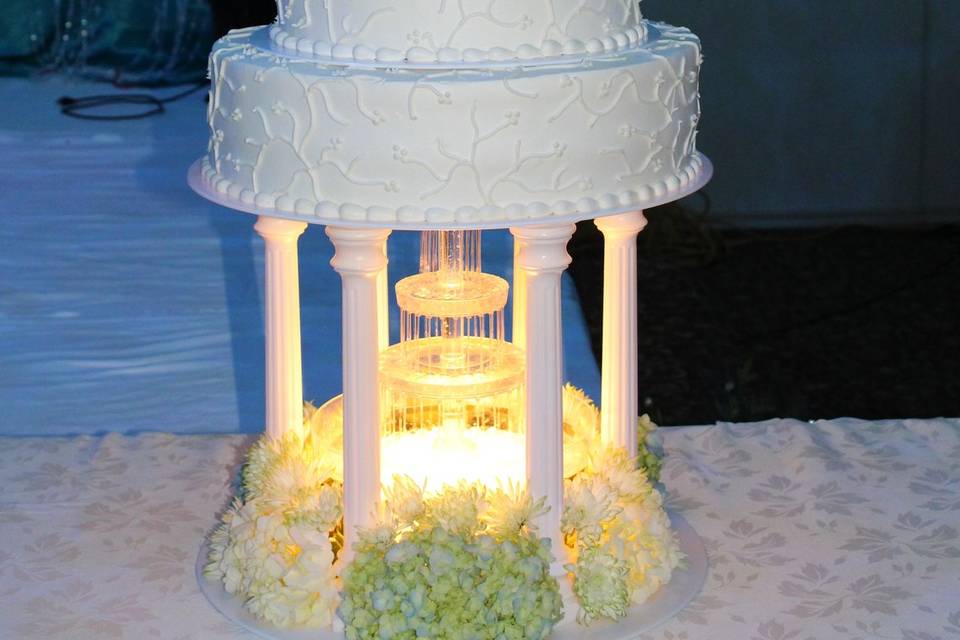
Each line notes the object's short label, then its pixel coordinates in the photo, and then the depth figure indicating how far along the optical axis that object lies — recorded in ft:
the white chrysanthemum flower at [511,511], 9.86
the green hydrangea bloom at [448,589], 9.53
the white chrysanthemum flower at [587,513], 10.15
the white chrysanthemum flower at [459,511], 9.78
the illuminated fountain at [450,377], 10.62
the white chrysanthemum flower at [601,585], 10.00
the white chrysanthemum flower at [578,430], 10.98
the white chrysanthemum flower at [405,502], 9.87
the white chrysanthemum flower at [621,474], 10.55
